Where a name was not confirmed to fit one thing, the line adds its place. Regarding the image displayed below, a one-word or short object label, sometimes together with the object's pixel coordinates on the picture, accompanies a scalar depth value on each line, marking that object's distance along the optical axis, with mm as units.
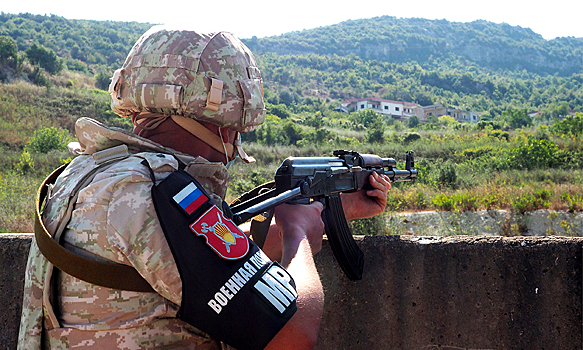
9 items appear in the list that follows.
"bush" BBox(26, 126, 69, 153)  16406
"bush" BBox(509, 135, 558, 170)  16812
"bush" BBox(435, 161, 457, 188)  13744
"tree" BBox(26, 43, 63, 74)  46062
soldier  1385
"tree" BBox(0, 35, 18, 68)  39091
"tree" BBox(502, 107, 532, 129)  51500
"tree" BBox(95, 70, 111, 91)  46781
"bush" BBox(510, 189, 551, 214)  9156
